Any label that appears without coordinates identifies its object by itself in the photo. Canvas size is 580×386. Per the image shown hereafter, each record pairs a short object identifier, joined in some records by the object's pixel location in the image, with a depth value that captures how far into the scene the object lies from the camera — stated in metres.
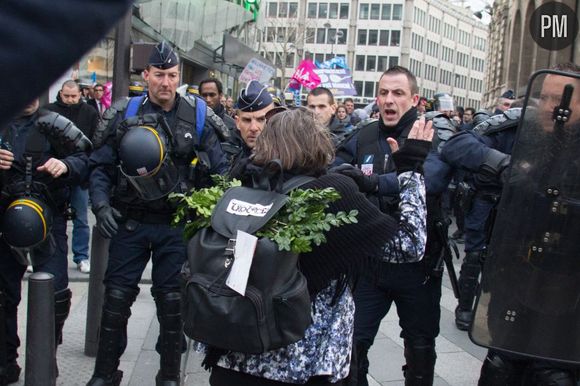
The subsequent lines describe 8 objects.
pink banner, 17.92
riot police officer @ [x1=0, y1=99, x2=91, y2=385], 4.30
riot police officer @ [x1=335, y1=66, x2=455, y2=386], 3.96
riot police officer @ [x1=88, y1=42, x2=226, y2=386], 4.34
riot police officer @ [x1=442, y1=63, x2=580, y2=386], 3.29
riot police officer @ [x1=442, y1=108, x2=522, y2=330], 3.81
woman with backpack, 2.66
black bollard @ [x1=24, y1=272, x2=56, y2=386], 3.33
